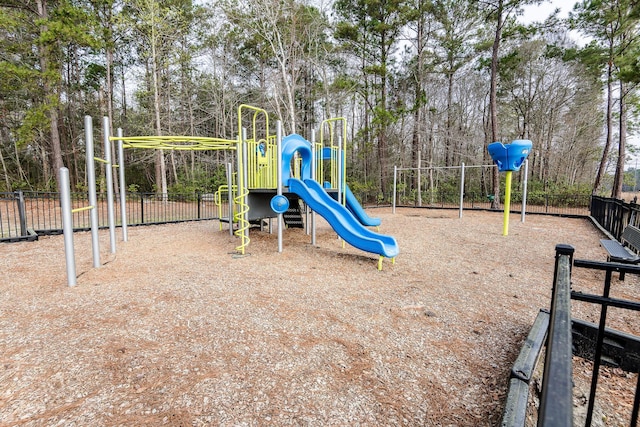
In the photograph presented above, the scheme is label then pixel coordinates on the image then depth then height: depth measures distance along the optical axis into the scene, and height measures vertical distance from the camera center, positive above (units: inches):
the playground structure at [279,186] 208.4 +4.3
